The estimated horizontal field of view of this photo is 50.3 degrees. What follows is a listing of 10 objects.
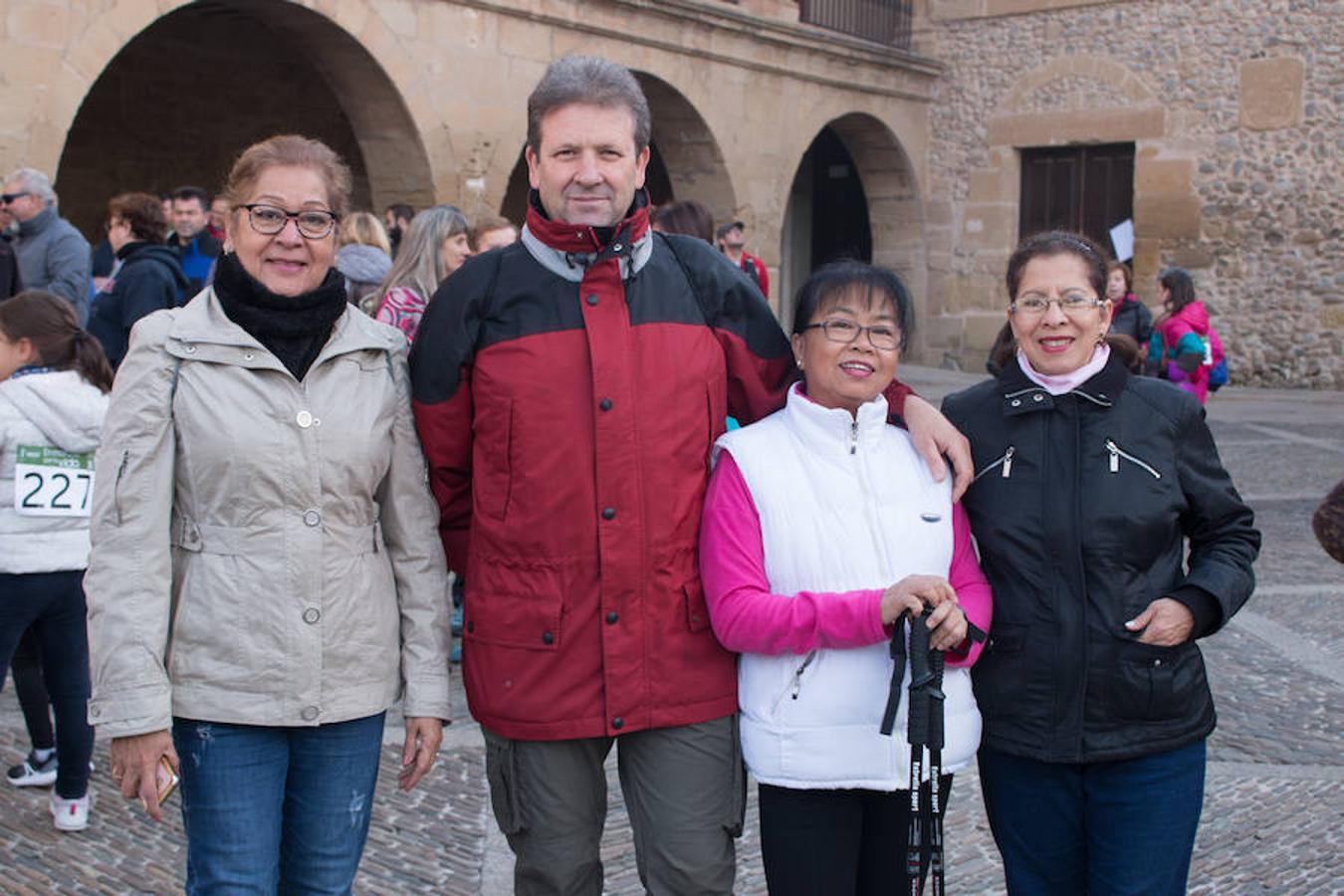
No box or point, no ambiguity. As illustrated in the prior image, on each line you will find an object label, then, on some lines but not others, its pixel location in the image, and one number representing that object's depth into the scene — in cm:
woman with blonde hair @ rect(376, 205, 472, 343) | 500
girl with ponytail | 370
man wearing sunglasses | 688
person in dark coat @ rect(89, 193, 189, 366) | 624
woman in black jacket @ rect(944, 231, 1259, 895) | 234
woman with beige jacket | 217
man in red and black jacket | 233
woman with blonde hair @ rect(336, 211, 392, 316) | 580
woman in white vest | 228
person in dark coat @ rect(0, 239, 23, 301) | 645
